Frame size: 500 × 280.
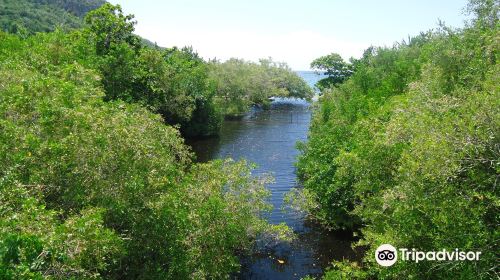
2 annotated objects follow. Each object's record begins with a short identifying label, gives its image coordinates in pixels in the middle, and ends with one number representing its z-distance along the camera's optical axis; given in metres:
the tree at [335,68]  106.19
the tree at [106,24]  46.44
